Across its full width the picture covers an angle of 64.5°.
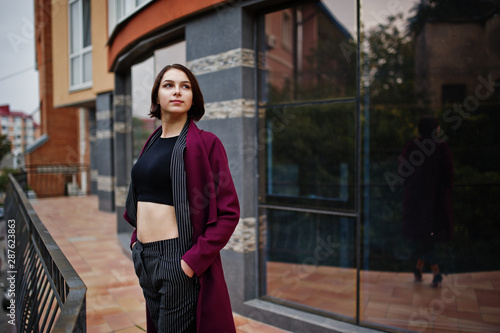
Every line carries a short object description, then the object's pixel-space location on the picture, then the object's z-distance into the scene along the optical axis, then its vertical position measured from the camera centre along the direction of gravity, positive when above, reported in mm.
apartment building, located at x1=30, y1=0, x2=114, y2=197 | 10193 +2005
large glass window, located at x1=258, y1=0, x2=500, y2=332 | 3793 -156
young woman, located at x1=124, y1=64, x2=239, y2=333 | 1997 -321
